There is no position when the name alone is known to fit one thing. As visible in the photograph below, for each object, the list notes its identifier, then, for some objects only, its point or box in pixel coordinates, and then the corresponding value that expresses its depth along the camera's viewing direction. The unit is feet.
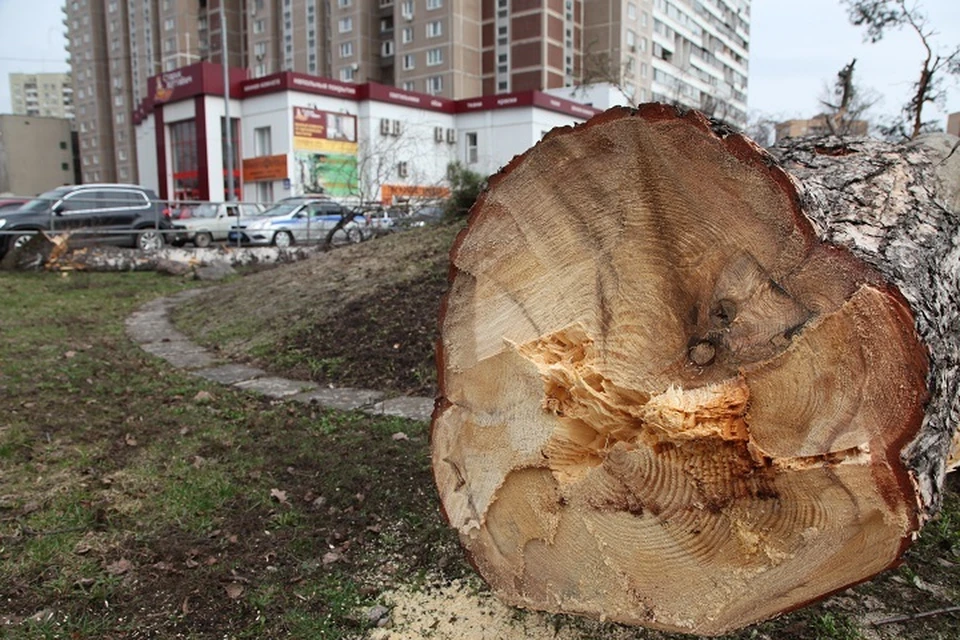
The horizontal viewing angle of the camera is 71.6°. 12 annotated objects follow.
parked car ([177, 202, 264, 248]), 52.75
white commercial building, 97.14
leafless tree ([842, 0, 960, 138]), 22.93
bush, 30.01
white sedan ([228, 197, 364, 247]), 53.26
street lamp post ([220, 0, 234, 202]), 85.96
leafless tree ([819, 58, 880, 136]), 30.94
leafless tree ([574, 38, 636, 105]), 142.66
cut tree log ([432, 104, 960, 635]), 4.53
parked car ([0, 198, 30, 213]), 41.52
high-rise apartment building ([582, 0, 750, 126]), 167.43
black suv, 39.83
